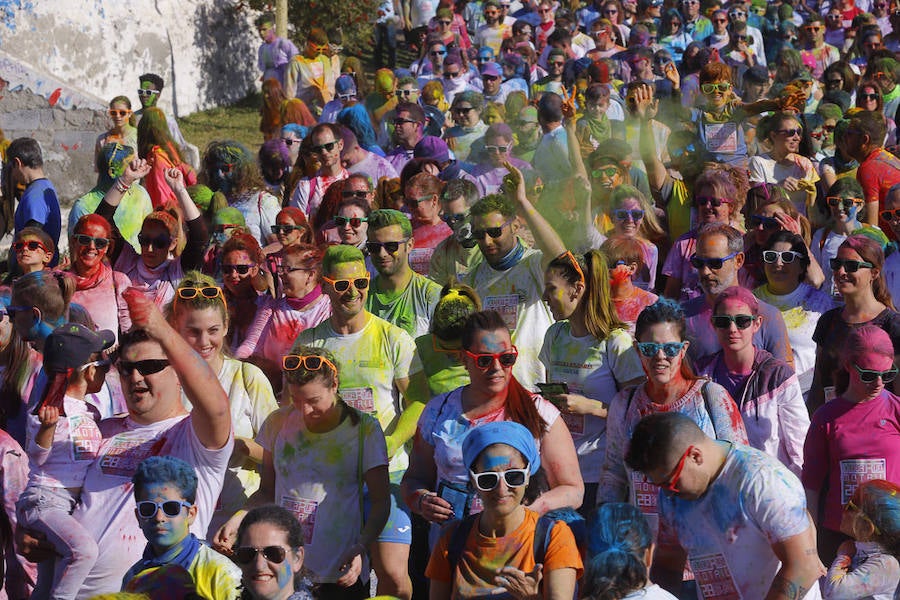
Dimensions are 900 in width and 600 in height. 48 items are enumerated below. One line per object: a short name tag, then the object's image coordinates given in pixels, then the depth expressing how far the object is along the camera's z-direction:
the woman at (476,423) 9.73
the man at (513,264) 12.97
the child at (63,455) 9.48
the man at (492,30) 32.69
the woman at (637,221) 15.14
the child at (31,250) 14.89
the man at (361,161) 19.08
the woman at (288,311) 13.11
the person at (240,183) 17.34
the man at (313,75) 29.14
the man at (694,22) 30.29
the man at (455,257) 14.37
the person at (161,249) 14.84
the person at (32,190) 17.70
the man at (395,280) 13.12
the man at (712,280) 11.71
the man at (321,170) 18.03
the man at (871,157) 16.33
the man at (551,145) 19.63
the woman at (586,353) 11.23
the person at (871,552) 8.34
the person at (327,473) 10.20
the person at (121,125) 20.83
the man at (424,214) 15.69
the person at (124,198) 16.31
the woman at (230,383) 10.76
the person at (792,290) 12.63
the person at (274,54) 31.37
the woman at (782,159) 17.92
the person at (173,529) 8.50
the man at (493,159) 19.28
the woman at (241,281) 13.80
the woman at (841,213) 15.40
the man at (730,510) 8.05
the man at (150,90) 20.70
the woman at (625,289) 12.70
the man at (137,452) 9.31
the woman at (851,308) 11.73
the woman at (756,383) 10.45
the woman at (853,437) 9.90
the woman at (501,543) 8.29
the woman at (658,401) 9.69
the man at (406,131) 21.20
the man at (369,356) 11.35
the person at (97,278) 14.27
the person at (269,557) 8.14
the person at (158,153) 17.58
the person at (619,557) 7.49
